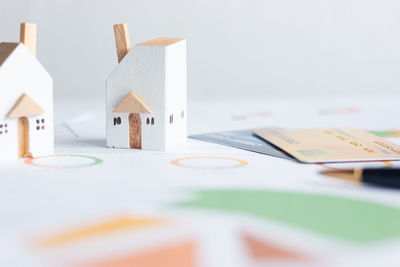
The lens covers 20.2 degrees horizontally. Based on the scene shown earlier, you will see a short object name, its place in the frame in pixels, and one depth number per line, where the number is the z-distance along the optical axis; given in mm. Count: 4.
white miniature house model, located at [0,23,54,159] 576
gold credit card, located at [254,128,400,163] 594
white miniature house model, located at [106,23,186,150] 611
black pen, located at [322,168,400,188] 534
